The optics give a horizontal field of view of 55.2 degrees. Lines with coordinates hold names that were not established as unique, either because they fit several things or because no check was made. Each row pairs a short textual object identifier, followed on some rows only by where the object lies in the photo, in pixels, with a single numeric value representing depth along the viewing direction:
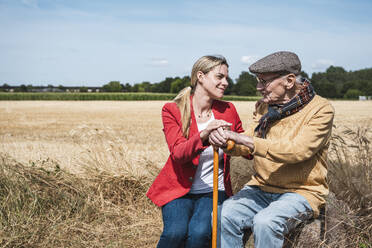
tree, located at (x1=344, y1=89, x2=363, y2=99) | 56.91
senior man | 2.80
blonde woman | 3.15
